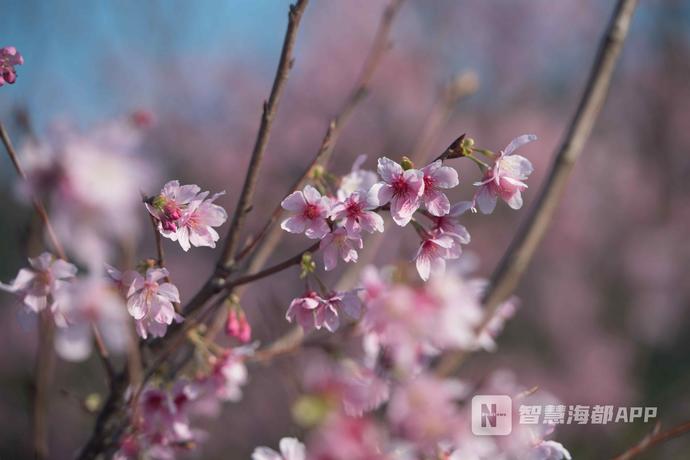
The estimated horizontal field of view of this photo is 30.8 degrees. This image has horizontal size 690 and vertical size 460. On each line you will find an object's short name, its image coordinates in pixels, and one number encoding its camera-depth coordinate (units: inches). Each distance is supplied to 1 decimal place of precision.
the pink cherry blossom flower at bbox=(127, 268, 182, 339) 22.5
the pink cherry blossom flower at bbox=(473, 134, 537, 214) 23.0
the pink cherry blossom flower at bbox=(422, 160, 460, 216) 22.8
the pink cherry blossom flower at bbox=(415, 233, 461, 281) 23.1
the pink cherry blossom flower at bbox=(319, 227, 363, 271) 22.8
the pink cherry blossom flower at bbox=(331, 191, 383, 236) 22.5
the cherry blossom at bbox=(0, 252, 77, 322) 21.8
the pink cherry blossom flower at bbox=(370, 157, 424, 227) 22.4
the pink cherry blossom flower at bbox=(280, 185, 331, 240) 23.0
